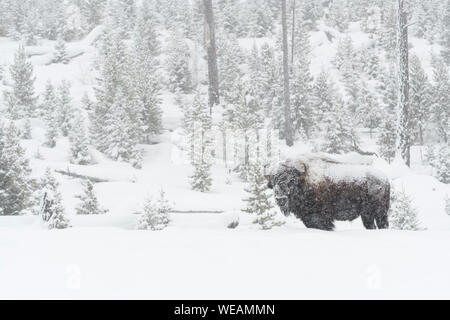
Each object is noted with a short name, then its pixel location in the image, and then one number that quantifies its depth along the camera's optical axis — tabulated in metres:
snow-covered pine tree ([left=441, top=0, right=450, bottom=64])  29.91
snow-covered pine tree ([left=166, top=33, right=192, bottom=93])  25.02
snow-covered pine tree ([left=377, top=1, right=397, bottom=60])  28.98
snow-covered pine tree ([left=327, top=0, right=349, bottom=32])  35.00
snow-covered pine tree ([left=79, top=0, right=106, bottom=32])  34.19
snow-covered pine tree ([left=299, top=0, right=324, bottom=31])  34.78
